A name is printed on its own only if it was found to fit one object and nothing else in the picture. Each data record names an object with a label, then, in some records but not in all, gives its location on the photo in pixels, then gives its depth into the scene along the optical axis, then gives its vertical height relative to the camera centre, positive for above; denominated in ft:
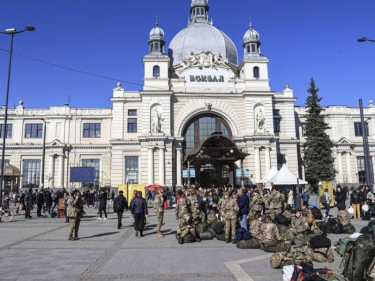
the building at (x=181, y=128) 129.29 +24.32
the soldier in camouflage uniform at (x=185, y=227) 39.09 -5.58
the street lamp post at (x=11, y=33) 62.95 +30.83
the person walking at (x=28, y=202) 67.36 -3.65
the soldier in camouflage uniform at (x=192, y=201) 47.95 -2.78
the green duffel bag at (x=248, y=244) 35.40 -6.90
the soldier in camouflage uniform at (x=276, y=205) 52.25 -3.83
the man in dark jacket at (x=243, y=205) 42.47 -3.06
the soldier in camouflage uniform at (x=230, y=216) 39.37 -4.22
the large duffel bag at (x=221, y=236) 41.09 -7.02
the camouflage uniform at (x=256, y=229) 37.32 -5.61
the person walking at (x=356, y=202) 60.44 -4.10
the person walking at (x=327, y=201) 62.03 -3.98
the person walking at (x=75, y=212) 41.41 -3.61
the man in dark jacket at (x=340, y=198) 59.07 -3.18
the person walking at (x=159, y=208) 44.78 -3.49
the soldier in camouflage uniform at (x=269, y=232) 35.01 -5.64
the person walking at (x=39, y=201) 71.46 -3.66
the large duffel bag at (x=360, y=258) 19.88 -4.83
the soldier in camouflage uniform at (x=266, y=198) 54.63 -2.89
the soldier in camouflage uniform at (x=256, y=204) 50.36 -3.51
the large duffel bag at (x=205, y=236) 42.06 -7.04
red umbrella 98.58 -1.03
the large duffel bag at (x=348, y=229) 44.19 -6.71
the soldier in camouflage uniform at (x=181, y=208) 40.88 -3.24
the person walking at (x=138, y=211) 44.70 -3.88
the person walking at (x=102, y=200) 62.21 -3.24
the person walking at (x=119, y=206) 51.98 -3.64
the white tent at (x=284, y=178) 78.95 +0.86
